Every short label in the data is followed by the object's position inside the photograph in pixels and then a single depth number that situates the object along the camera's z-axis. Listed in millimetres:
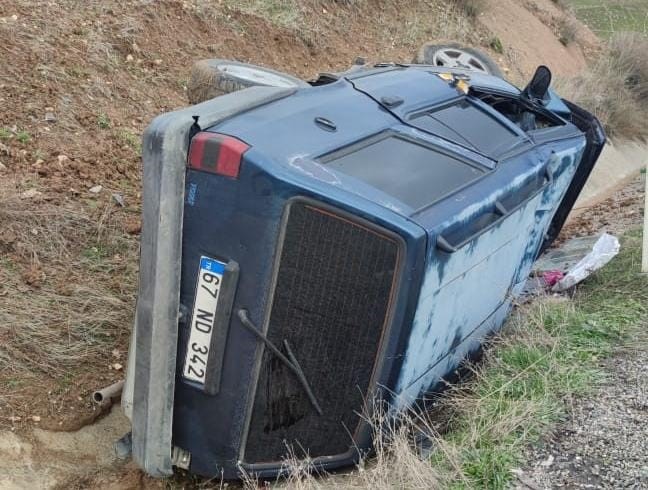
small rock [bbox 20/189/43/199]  5602
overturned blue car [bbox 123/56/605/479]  3301
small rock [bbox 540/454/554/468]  3538
